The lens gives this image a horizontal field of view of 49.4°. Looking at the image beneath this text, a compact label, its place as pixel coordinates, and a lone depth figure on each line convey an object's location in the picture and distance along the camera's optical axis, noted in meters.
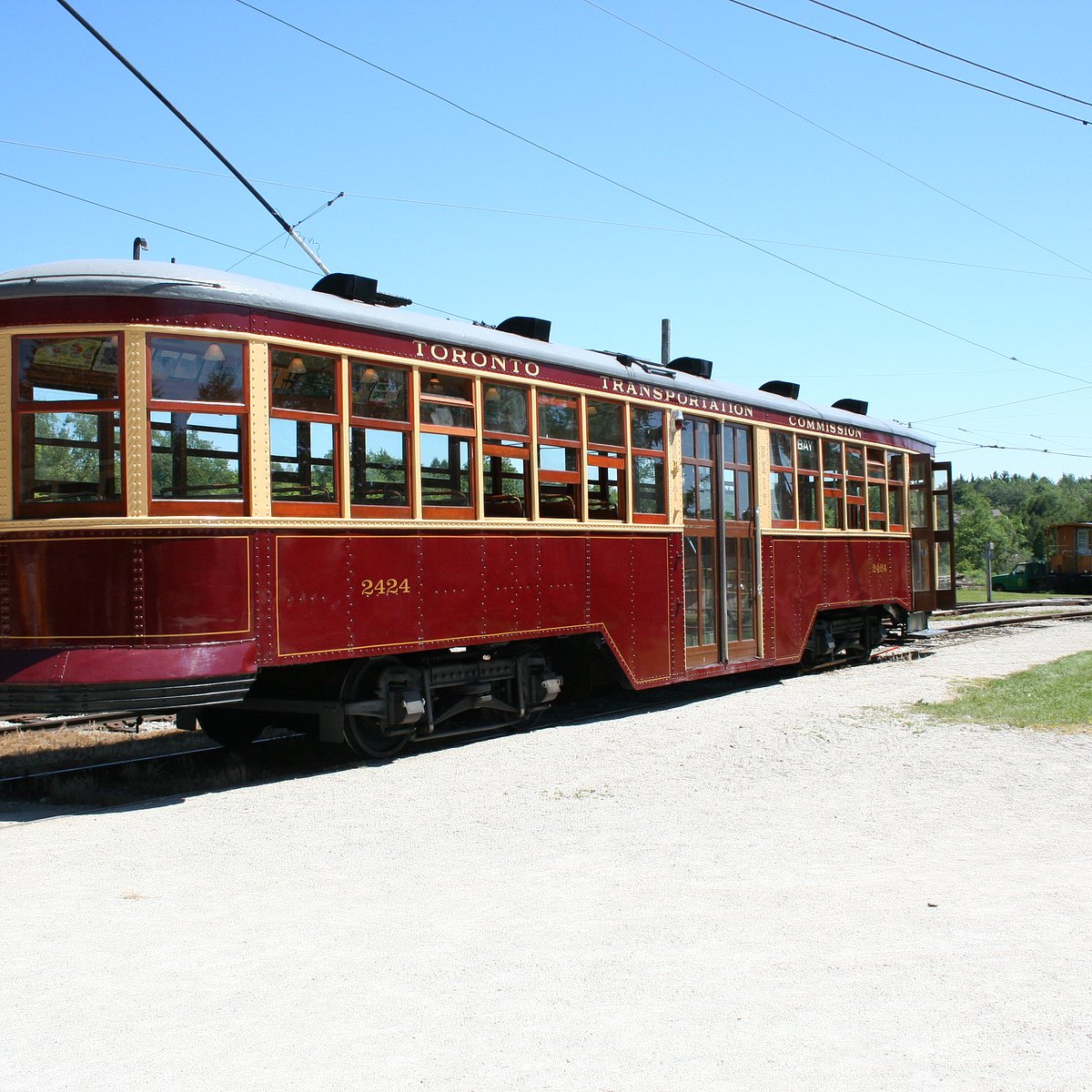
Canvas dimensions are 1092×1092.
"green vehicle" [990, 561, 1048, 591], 51.59
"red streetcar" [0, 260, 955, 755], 7.24
